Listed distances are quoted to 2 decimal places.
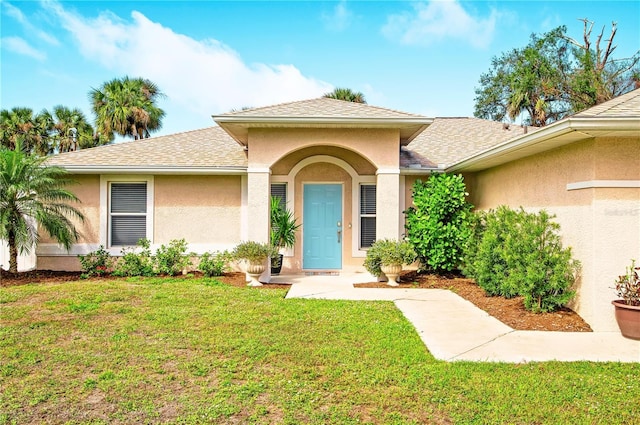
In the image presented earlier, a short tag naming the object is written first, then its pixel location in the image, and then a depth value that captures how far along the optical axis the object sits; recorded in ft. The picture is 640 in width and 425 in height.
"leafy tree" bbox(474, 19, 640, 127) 82.58
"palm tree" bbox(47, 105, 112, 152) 80.90
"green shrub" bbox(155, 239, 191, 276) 34.91
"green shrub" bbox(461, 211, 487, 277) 31.37
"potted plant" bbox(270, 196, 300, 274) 36.29
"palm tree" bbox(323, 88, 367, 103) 75.10
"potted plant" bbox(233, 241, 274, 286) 30.86
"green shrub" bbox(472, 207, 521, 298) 24.94
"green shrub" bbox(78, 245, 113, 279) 34.83
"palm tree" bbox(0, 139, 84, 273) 31.63
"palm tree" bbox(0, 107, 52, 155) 76.54
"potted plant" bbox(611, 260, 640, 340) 18.81
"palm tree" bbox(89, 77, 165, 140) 76.84
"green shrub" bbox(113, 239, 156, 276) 34.71
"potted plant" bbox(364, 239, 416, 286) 30.99
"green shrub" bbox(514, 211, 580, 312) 21.93
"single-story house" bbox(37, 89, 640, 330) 30.91
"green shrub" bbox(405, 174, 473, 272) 33.63
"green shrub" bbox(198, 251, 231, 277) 34.50
